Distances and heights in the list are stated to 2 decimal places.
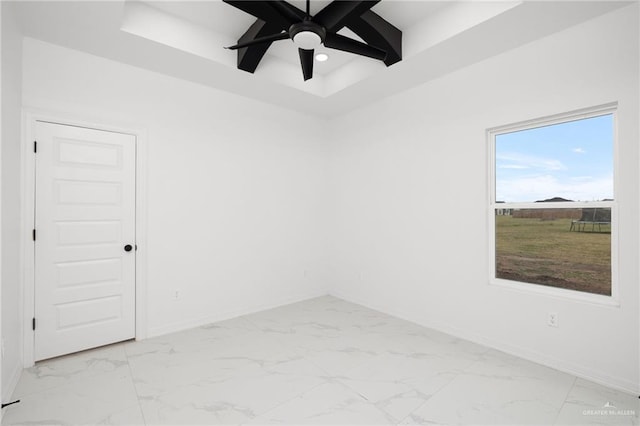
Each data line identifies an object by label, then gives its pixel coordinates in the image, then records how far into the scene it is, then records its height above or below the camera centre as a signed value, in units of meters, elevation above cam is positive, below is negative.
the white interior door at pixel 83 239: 2.82 -0.26
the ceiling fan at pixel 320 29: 2.29 +1.50
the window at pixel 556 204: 2.60 +0.09
